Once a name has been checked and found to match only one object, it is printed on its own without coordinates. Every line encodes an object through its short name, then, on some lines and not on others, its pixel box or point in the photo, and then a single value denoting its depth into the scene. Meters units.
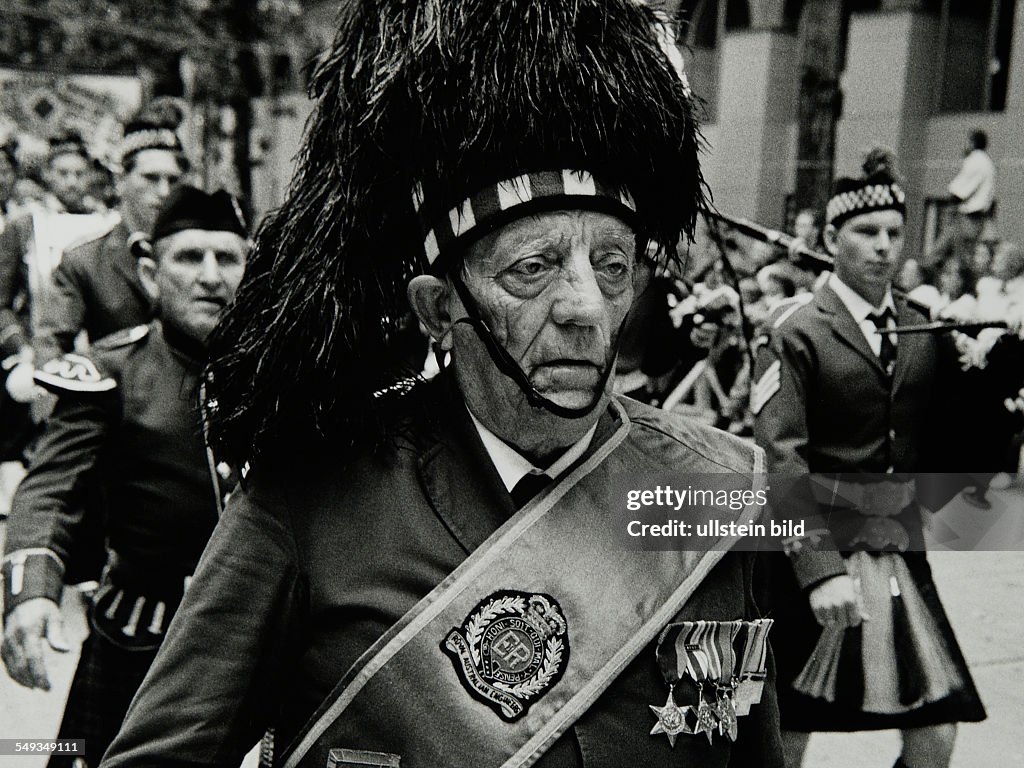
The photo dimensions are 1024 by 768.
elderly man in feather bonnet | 1.66
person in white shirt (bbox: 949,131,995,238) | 10.58
